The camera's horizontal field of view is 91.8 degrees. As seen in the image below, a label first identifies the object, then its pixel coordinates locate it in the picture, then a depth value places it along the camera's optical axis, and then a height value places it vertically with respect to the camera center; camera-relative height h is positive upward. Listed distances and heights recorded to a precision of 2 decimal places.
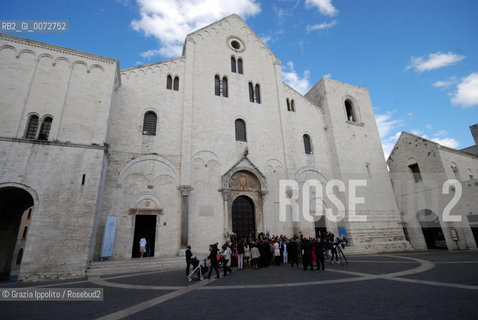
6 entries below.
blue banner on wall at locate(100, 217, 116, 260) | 12.54 +0.12
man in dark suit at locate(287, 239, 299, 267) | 12.14 -0.80
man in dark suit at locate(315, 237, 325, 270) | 10.11 -0.80
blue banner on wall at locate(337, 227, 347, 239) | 18.88 -0.06
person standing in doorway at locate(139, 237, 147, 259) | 13.50 -0.34
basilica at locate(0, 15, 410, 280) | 11.26 +5.81
